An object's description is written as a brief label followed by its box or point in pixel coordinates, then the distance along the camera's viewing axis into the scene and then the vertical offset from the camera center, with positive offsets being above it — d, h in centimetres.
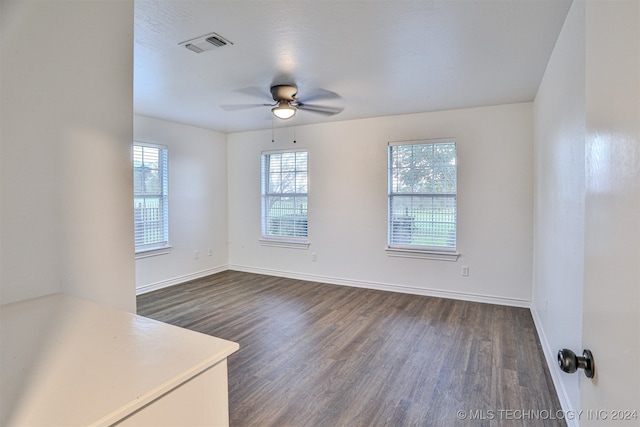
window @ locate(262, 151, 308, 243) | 525 +20
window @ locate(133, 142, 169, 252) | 443 +15
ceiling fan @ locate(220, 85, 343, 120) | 314 +115
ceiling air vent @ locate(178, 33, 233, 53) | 221 +119
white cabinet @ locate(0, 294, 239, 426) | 63 -39
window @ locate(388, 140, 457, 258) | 421 +16
